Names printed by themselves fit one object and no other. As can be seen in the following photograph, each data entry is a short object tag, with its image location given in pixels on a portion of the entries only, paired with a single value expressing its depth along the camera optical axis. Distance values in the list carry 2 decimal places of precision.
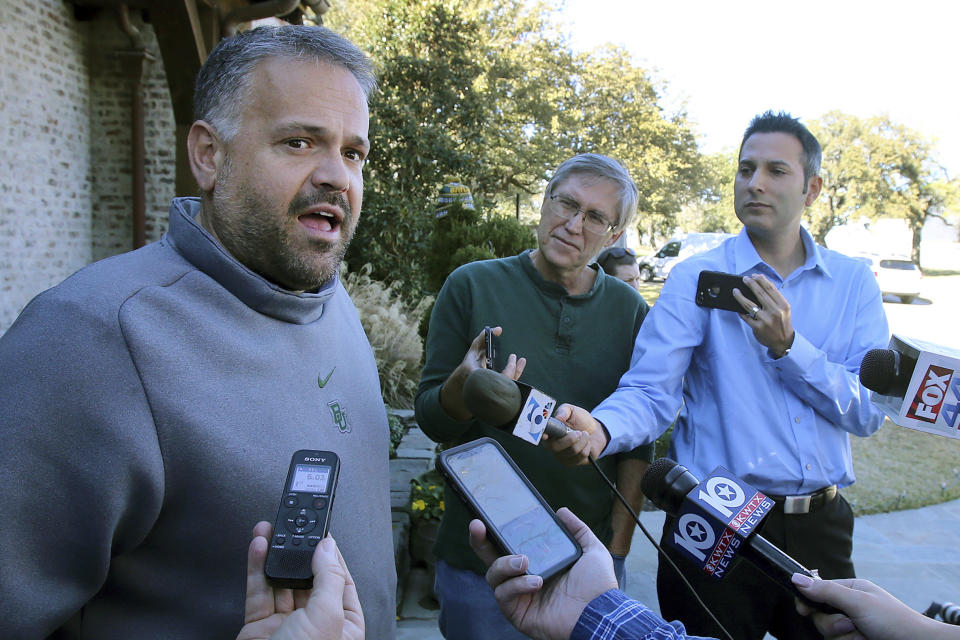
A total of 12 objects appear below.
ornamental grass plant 7.09
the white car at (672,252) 24.64
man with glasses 2.12
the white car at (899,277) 21.25
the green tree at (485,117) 10.52
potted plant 3.88
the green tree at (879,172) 35.38
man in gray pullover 1.10
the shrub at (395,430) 5.71
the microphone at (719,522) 1.31
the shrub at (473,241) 5.16
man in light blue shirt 1.98
